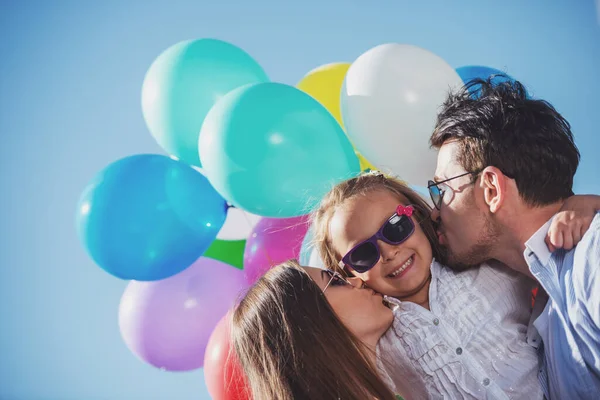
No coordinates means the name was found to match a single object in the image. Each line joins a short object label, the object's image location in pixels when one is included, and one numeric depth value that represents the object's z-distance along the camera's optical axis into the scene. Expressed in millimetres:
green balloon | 3699
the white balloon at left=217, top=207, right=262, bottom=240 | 3498
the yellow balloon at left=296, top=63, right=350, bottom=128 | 3301
